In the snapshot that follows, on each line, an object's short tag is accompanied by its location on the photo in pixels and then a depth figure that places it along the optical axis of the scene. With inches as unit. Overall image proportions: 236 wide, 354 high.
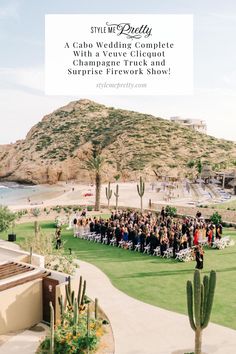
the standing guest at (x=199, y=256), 765.2
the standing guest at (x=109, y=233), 991.6
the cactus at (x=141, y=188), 1437.0
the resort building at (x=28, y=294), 512.4
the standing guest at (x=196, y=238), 887.5
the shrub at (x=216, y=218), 1192.2
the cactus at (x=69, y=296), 528.9
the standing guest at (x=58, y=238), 901.8
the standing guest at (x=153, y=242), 888.9
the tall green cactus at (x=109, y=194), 1535.7
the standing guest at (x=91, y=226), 1055.6
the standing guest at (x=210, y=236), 945.2
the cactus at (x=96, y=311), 502.8
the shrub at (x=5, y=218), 996.6
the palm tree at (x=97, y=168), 1501.0
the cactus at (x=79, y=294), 530.0
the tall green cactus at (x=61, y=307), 496.4
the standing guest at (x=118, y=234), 964.0
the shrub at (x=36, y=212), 1347.2
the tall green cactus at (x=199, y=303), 398.9
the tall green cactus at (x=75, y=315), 462.9
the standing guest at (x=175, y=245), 861.2
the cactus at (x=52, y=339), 415.5
